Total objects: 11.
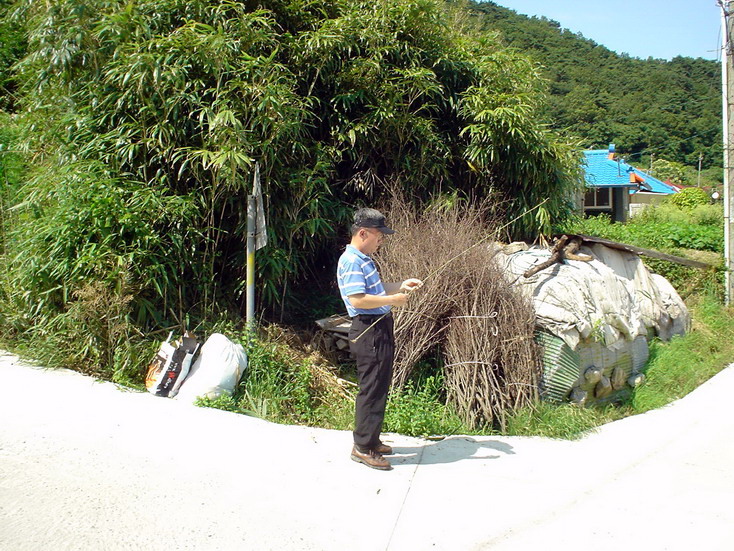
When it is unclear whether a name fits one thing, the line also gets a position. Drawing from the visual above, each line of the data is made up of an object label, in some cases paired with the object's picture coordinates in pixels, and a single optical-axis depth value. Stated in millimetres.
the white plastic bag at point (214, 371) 5348
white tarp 6352
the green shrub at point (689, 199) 24703
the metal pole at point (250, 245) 5676
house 25188
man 4230
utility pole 11453
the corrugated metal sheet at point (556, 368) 6129
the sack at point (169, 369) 5379
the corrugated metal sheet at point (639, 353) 7473
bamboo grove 5781
